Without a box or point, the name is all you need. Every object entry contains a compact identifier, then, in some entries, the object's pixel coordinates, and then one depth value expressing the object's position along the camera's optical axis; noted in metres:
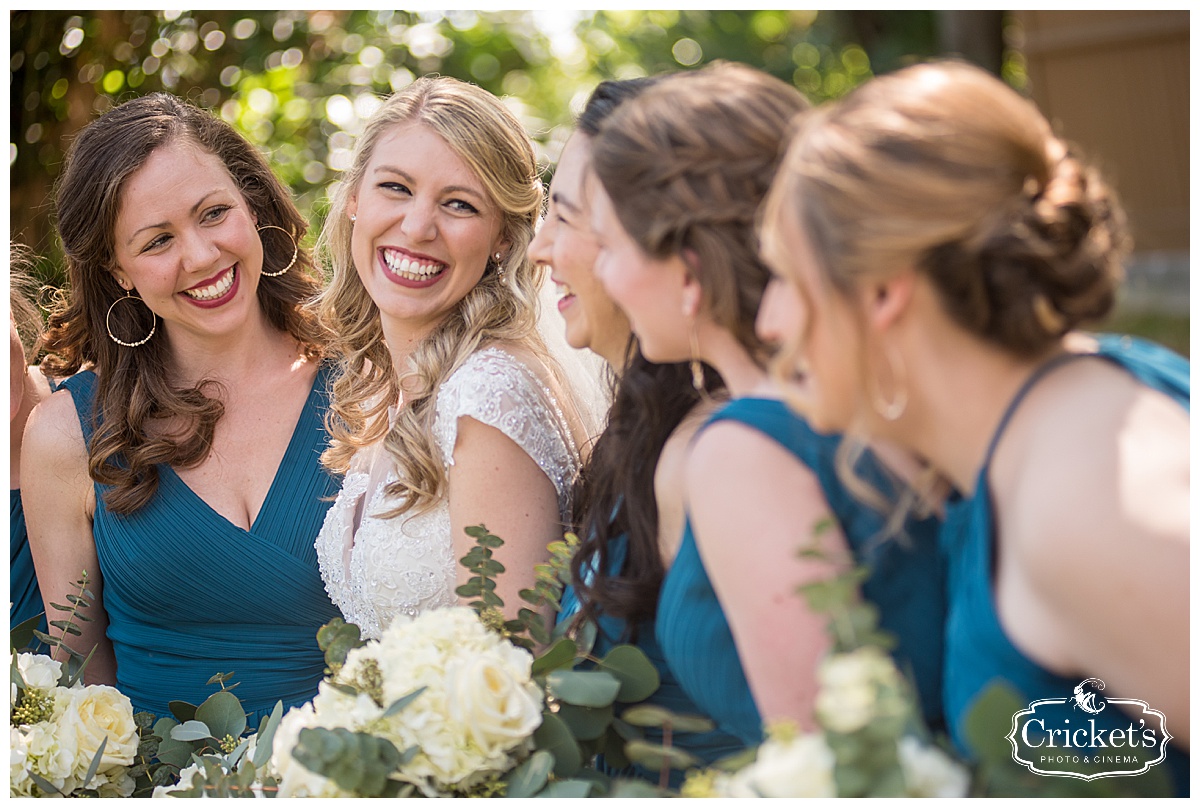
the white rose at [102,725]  1.88
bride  2.03
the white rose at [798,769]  1.34
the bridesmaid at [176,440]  2.21
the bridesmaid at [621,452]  1.80
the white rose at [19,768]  1.84
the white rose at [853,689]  1.28
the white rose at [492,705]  1.69
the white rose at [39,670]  1.91
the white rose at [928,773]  1.33
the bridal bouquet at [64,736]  1.86
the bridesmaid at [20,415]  2.27
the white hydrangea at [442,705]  1.70
